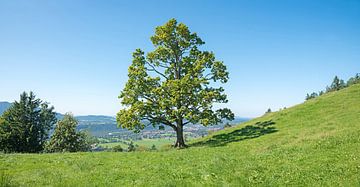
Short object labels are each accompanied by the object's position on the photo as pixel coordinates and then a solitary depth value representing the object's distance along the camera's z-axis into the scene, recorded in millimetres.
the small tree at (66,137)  64188
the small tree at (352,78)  122188
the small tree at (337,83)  122494
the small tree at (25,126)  66125
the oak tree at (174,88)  34188
